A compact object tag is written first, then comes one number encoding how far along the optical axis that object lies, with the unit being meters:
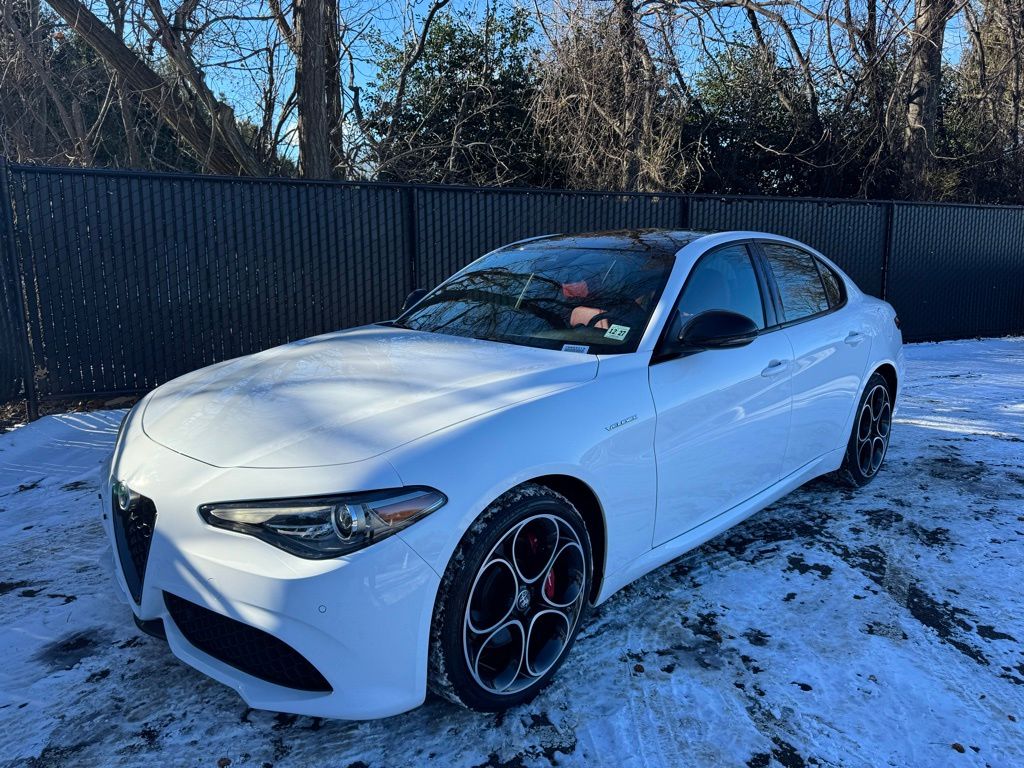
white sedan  1.99
